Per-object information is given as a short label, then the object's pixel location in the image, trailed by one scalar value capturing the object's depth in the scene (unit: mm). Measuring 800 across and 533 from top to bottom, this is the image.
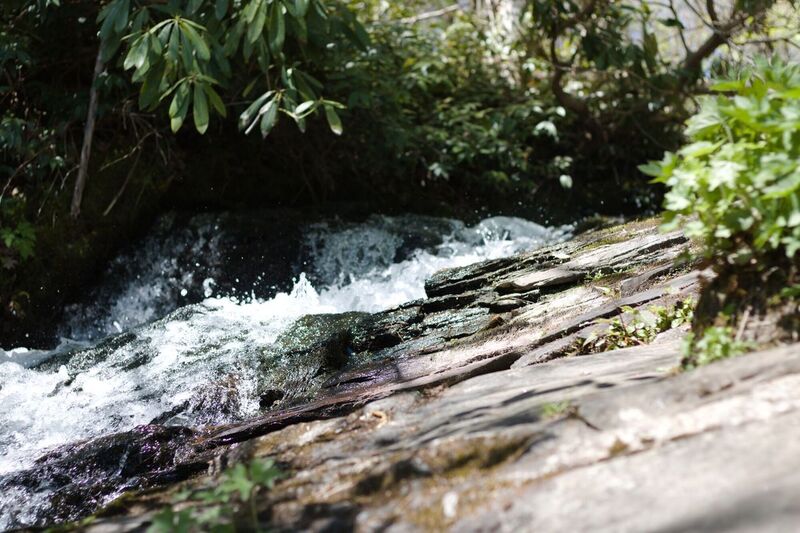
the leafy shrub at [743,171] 2059
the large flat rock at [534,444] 1522
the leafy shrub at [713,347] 2111
